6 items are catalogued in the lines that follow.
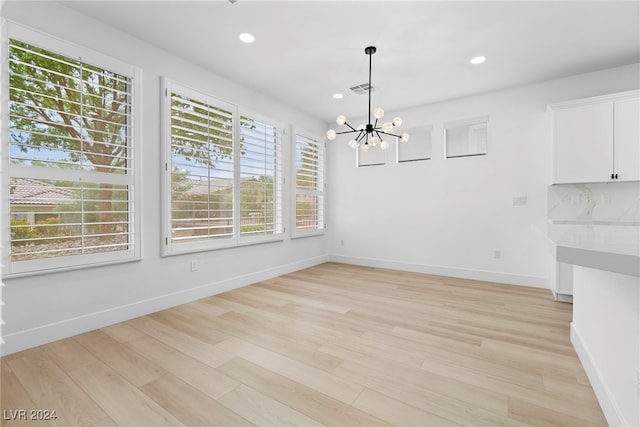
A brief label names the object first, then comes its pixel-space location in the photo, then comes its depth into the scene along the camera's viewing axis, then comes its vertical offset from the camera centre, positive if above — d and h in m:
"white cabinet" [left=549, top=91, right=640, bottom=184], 3.11 +0.83
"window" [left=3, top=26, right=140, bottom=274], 2.18 +0.46
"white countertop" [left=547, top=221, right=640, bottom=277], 0.79 -0.12
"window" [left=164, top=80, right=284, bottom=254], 3.18 +0.48
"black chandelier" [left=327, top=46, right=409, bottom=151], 2.90 +0.87
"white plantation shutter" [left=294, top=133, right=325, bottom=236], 5.02 +0.46
